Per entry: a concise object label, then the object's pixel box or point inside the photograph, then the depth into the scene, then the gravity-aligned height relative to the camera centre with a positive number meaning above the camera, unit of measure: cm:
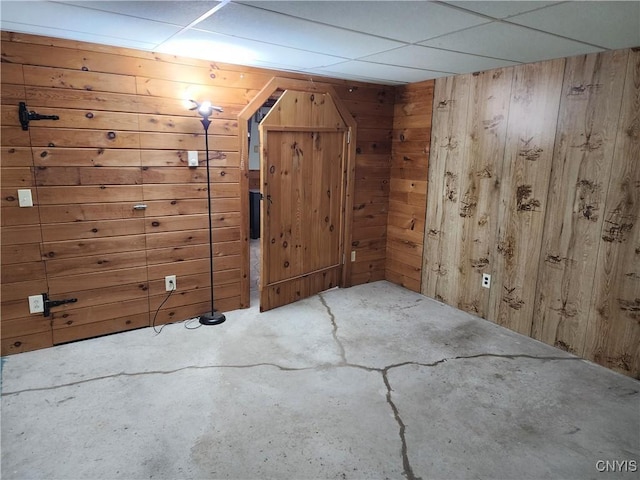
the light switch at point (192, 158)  333 +0
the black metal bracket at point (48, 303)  293 -104
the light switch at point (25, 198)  275 -29
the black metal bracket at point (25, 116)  267 +25
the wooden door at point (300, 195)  364 -33
